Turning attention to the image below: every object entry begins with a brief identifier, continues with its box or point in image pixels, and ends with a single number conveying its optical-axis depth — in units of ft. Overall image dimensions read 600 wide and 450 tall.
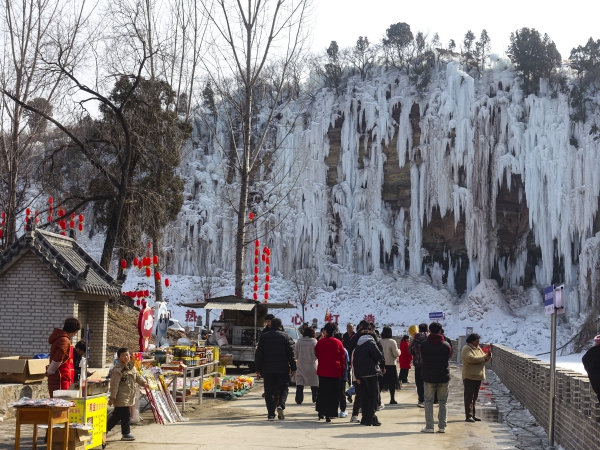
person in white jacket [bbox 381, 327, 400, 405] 50.16
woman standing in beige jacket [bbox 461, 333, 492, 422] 42.34
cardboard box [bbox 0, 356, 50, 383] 41.04
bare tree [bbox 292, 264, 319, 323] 171.53
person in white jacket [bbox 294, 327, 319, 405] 45.01
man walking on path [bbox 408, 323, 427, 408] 49.29
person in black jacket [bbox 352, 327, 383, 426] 38.83
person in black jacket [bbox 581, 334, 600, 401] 25.71
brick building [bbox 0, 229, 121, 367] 51.31
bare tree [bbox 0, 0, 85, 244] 80.79
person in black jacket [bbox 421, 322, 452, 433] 37.37
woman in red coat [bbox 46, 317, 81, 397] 31.09
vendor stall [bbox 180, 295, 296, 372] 72.16
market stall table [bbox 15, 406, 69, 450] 25.41
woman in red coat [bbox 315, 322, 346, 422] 40.29
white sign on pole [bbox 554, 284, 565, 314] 32.50
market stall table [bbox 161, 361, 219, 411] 42.86
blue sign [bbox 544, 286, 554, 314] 33.30
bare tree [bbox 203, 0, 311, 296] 83.70
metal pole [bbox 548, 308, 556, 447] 33.88
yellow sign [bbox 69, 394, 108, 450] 27.84
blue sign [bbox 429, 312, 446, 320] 96.33
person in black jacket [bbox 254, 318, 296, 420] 40.88
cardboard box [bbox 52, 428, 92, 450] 26.94
